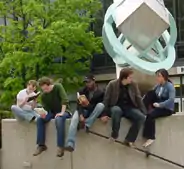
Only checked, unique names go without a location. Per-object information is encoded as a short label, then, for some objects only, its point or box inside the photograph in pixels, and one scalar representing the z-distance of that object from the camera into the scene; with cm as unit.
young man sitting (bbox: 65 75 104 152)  1062
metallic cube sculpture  1214
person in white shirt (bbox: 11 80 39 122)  1177
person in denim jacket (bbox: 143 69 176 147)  1069
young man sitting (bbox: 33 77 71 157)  1084
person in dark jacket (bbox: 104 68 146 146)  1067
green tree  2003
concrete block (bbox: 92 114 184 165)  1100
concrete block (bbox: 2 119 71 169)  1169
